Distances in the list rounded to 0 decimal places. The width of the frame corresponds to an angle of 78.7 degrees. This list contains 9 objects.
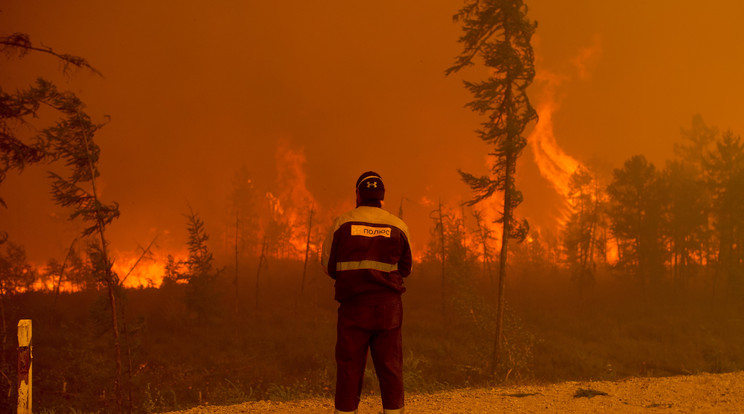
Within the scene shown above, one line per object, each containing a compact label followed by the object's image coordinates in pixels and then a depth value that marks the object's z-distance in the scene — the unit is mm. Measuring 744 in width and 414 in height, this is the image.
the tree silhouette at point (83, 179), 13500
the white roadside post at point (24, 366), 4902
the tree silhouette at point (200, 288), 30484
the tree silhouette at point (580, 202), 45188
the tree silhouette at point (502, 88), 19328
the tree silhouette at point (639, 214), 40125
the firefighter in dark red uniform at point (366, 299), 4789
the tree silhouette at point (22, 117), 10445
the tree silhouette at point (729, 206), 38188
